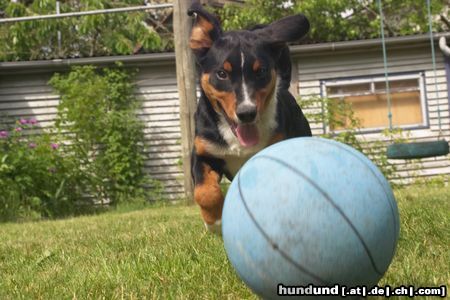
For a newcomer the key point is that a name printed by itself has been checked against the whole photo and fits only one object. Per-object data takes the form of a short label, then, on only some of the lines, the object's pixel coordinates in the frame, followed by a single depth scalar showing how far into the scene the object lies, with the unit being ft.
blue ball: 6.51
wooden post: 28.64
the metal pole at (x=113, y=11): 31.97
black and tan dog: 12.01
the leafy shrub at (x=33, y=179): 31.76
